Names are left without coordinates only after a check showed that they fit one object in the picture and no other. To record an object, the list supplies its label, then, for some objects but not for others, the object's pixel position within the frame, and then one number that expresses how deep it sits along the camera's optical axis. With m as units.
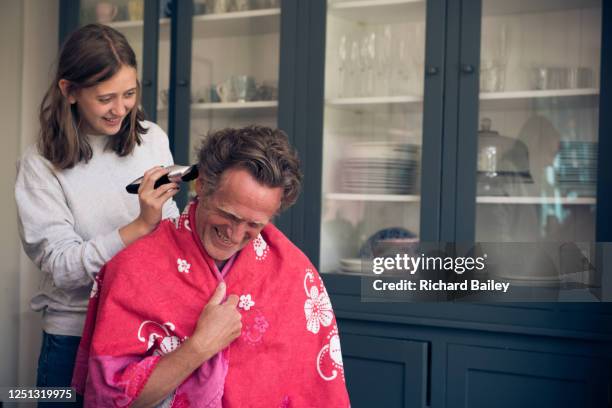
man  1.53
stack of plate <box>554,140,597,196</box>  2.45
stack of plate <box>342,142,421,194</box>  2.71
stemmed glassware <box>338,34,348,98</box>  2.87
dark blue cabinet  2.40
